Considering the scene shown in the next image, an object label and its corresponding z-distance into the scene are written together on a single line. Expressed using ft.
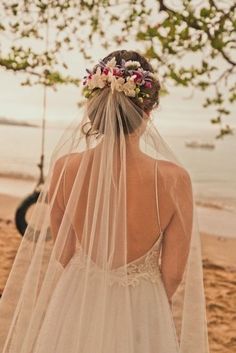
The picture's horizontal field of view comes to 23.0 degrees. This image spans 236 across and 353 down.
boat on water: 108.51
